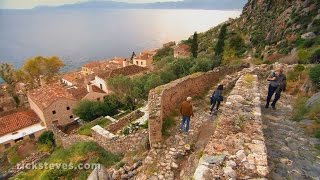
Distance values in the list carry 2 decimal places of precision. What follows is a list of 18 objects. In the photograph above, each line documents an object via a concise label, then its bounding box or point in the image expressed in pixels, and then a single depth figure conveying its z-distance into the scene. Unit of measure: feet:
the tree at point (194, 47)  147.13
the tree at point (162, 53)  211.78
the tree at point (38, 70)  164.86
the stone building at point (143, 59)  205.42
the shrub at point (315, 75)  36.72
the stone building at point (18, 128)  86.92
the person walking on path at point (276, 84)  32.76
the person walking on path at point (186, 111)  30.89
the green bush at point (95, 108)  89.30
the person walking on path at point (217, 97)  34.50
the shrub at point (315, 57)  64.31
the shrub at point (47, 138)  77.65
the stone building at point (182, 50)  168.35
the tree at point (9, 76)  143.23
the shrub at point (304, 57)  64.85
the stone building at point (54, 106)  94.53
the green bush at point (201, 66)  78.27
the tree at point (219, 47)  130.70
